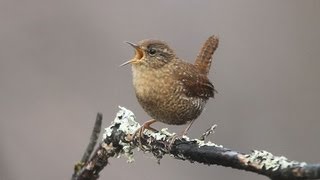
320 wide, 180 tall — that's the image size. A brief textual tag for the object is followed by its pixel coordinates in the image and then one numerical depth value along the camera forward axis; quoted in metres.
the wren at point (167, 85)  7.06
